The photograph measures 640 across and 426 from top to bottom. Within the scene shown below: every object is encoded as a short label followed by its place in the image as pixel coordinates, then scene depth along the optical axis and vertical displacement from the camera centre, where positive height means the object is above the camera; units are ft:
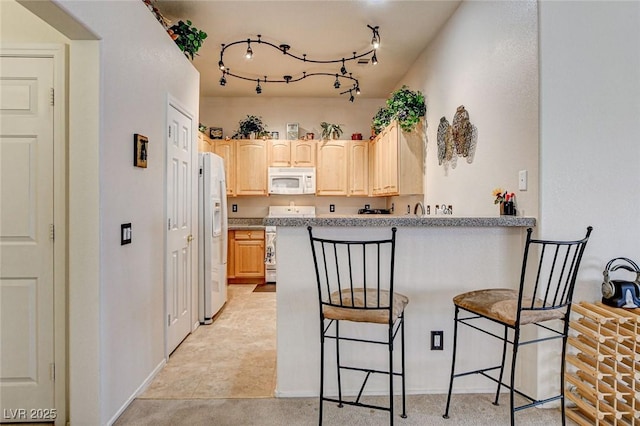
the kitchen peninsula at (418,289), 7.16 -1.61
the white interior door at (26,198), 6.22 +0.18
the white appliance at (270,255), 17.49 -2.26
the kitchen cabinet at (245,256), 17.87 -2.35
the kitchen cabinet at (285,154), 18.61 +2.92
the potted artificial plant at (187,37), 9.94 +4.94
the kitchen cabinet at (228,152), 18.40 +2.97
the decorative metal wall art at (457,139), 9.74 +2.11
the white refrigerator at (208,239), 11.88 -1.02
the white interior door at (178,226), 9.32 -0.48
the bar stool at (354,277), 6.63 -1.37
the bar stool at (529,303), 5.65 -1.59
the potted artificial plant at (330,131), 18.51 +4.12
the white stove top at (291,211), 19.25 -0.07
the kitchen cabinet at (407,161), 13.50 +1.87
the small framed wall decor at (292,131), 19.04 +4.21
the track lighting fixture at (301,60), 12.12 +5.89
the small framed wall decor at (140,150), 7.30 +1.24
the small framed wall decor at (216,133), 18.72 +4.01
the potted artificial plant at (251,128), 18.47 +4.23
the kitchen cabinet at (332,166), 18.70 +2.31
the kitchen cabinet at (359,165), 18.69 +2.36
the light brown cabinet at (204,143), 16.38 +3.21
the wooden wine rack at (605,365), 5.91 -2.72
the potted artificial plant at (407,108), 13.03 +3.78
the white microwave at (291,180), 18.35 +1.53
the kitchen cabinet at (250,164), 18.44 +2.37
